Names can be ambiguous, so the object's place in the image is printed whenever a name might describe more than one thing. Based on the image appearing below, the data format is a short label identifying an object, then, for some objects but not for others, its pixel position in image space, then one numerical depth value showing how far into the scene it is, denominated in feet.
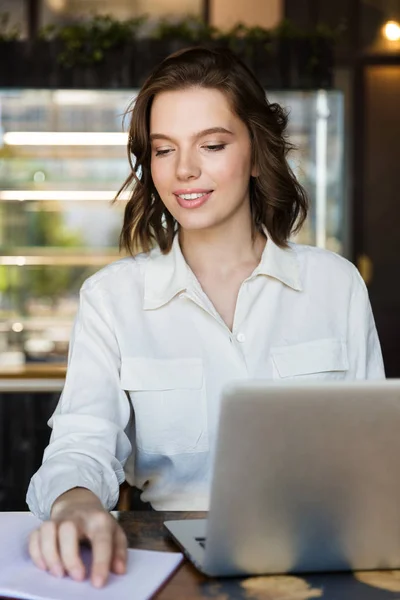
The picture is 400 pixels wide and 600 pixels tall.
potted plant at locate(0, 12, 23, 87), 13.84
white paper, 2.96
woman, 5.11
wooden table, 3.01
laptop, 2.77
